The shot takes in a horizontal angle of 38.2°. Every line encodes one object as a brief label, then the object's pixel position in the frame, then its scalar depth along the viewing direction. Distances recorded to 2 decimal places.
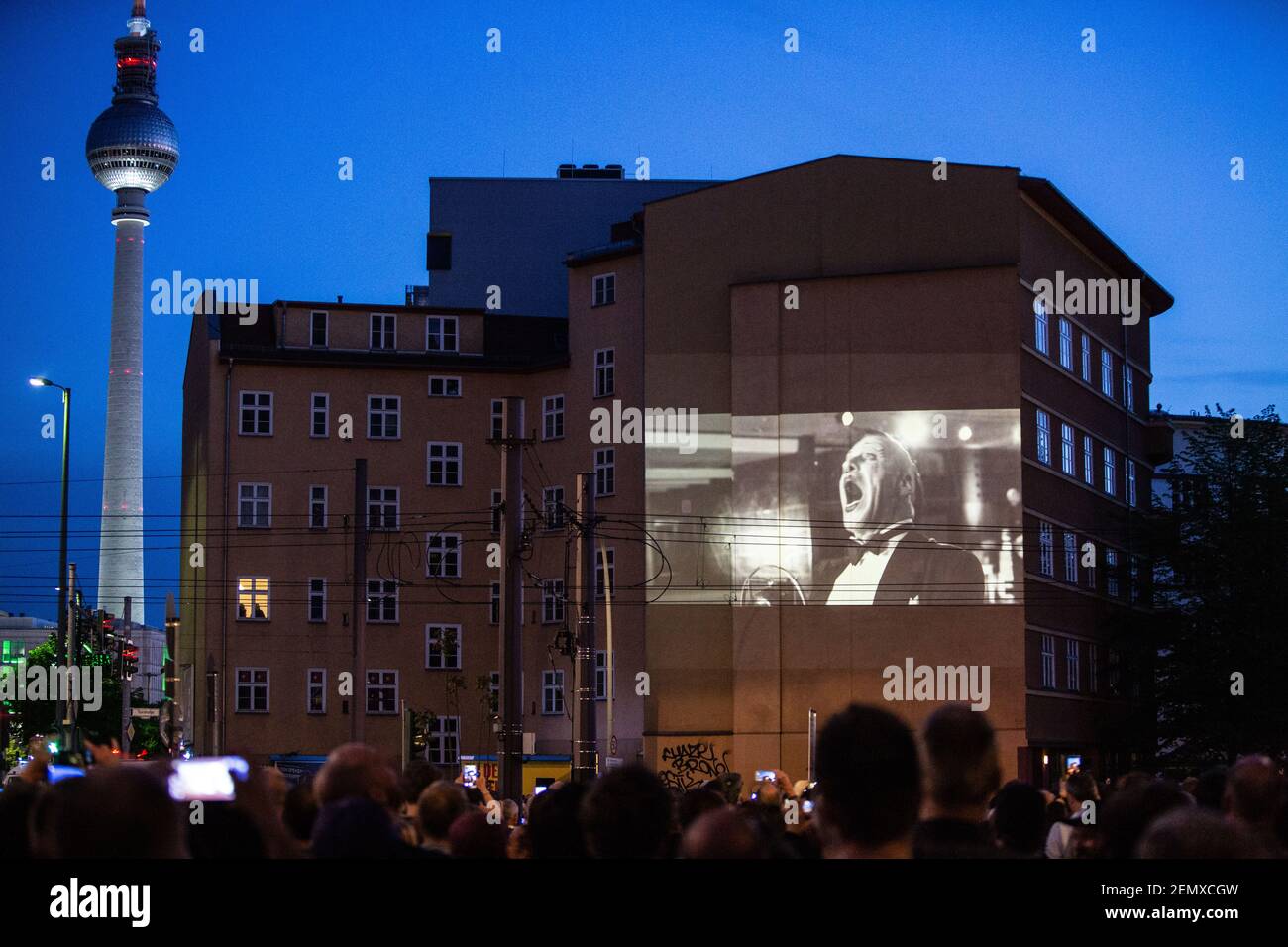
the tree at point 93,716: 84.44
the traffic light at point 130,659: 53.09
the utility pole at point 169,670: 47.62
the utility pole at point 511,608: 32.16
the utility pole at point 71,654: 48.70
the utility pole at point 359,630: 41.66
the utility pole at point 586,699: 33.75
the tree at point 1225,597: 62.22
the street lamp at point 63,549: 49.59
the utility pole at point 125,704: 45.44
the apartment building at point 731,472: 60.12
